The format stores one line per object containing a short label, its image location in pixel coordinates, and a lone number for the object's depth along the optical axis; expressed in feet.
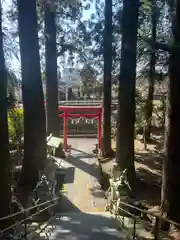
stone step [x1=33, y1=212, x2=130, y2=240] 10.87
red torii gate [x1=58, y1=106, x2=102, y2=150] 36.20
